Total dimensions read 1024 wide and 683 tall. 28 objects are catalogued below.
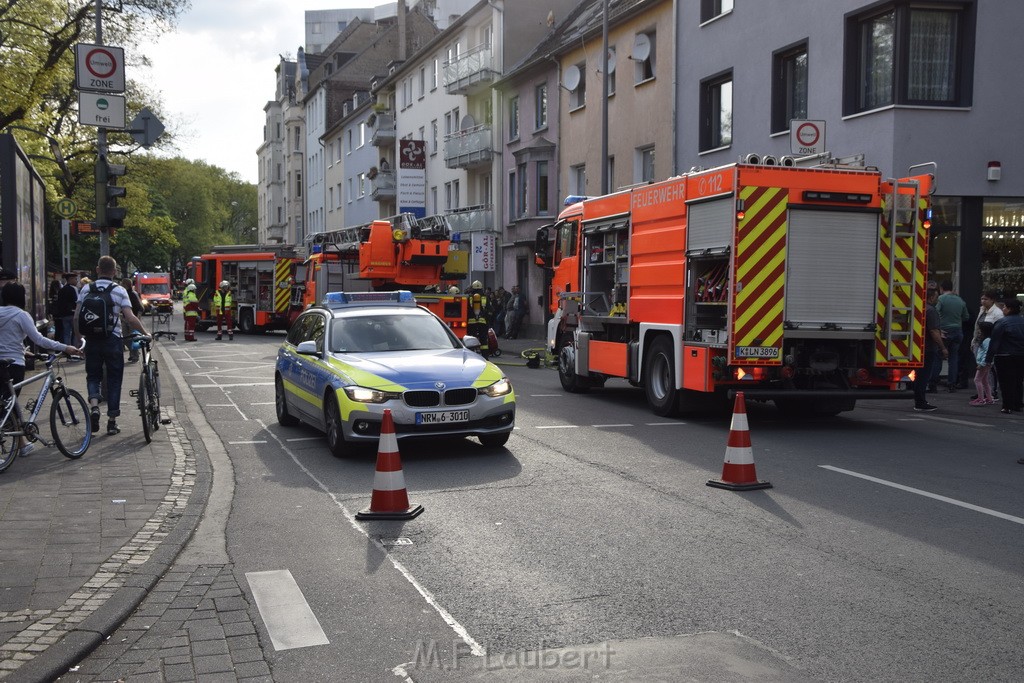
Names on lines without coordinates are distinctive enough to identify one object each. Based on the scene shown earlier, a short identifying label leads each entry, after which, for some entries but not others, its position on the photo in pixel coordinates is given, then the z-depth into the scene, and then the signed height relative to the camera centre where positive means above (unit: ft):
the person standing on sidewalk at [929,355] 49.26 -3.36
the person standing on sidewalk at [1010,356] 48.32 -3.43
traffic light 51.29 +3.72
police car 32.48 -3.26
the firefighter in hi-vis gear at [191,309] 109.40 -3.49
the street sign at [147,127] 52.26 +7.38
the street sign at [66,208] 78.18 +4.97
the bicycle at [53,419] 29.81 -4.32
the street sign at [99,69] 50.67 +10.07
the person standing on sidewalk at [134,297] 47.66 -1.02
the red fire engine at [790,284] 39.50 -0.15
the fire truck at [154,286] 210.18 -2.11
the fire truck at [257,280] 123.03 -0.51
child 52.06 -4.52
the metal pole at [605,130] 77.41 +10.98
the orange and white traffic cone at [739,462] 27.67 -4.79
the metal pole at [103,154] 53.63 +6.12
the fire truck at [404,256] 84.53 +1.72
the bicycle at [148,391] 35.81 -4.05
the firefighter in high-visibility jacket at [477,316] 80.07 -2.94
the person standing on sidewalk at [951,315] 55.52 -1.78
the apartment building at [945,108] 63.26 +10.61
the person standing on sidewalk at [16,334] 30.76 -1.77
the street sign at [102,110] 50.67 +8.00
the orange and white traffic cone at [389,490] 24.31 -4.95
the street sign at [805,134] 54.70 +7.65
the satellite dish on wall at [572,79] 108.17 +20.64
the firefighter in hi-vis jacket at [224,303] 109.91 -2.91
